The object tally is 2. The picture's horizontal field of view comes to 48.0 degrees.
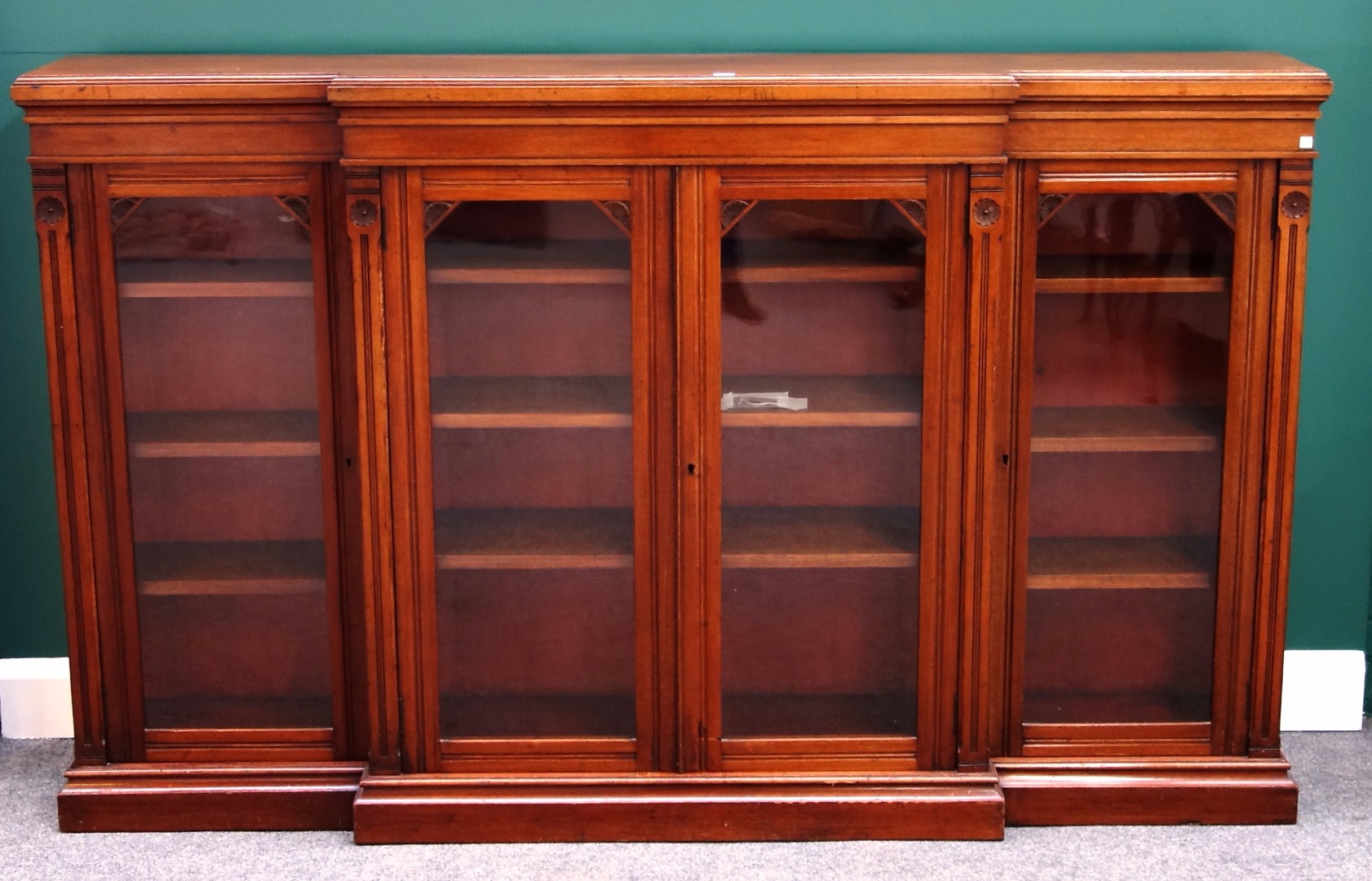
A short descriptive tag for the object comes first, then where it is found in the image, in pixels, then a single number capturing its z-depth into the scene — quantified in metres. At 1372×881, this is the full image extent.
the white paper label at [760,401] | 2.50
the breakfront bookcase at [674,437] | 2.39
